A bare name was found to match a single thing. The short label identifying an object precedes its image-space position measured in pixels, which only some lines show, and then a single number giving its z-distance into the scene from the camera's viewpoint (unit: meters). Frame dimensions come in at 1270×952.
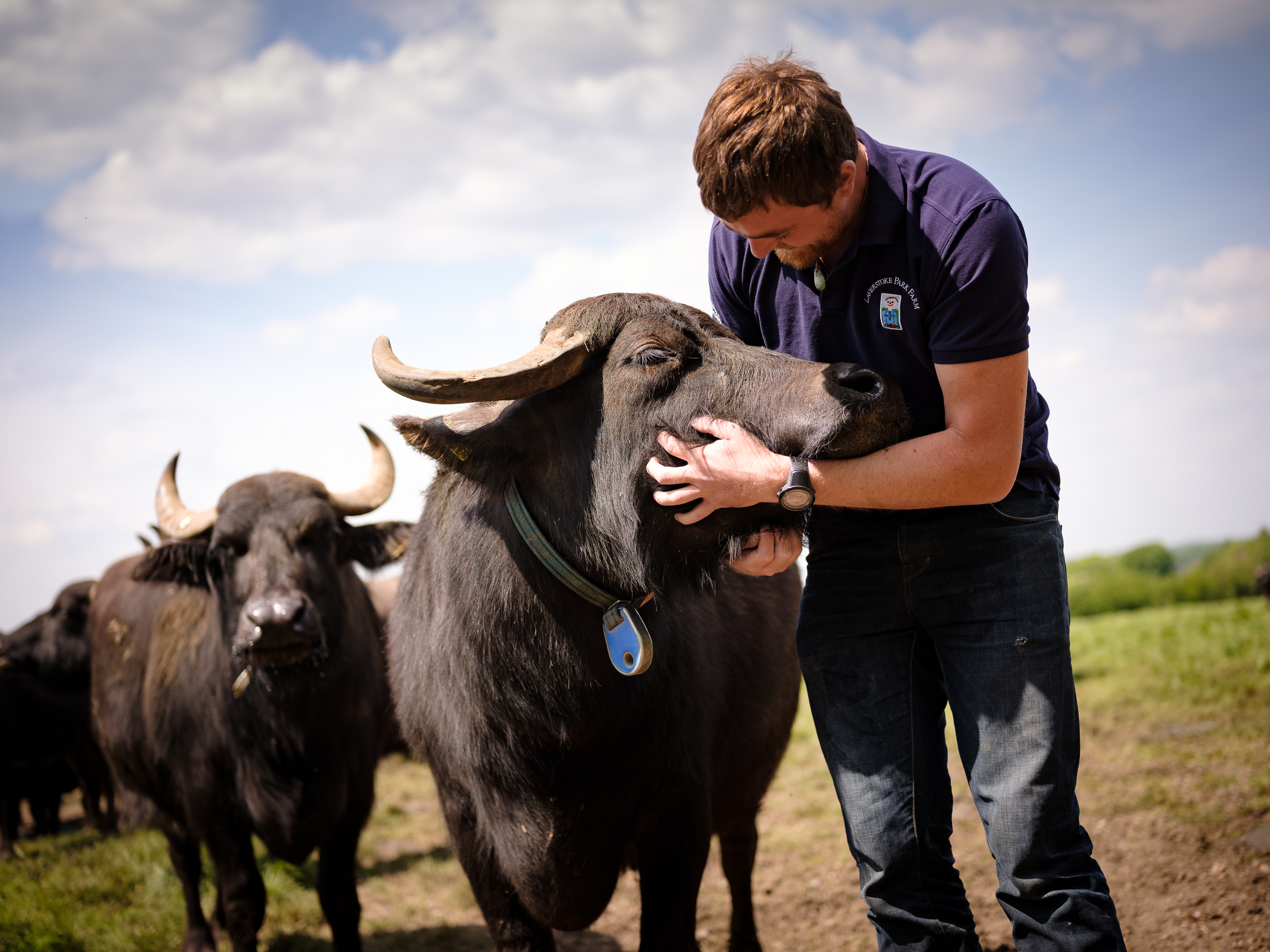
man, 2.08
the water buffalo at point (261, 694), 4.67
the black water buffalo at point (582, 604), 2.44
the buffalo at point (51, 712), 9.30
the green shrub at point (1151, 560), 20.14
